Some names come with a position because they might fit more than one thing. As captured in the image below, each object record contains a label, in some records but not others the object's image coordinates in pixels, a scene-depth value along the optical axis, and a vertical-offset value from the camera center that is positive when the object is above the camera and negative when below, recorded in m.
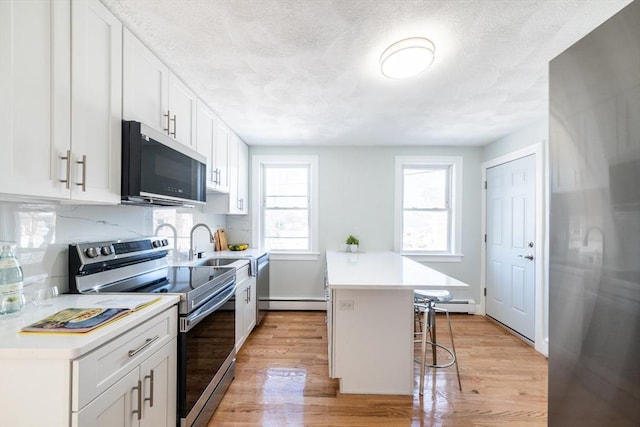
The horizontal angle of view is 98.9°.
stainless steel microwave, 1.46 +0.29
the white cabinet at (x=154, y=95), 1.49 +0.78
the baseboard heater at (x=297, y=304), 3.85 -1.21
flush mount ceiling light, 1.53 +0.95
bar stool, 2.05 -0.74
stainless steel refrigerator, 0.68 -0.02
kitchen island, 2.04 -0.90
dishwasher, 3.18 -0.84
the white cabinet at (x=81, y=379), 0.87 -0.56
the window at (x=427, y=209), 3.95 +0.14
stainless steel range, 1.46 -0.47
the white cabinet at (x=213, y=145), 2.37 +0.69
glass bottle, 1.11 -0.28
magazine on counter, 0.99 -0.40
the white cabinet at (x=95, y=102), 1.18 +0.54
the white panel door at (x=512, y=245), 2.93 -0.30
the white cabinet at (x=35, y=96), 0.92 +0.44
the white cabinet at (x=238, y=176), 3.20 +0.53
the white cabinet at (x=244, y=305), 2.53 -0.88
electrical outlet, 2.05 -0.65
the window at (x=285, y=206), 3.99 +0.18
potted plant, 3.68 -0.35
